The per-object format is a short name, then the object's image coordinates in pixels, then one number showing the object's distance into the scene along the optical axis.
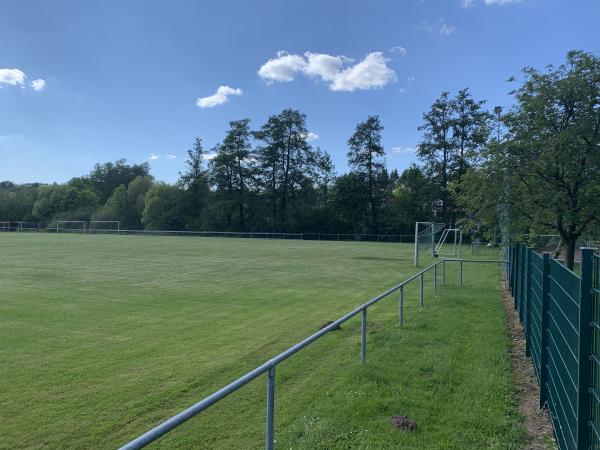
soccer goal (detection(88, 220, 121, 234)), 87.03
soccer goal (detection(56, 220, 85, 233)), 88.94
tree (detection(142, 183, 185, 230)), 89.06
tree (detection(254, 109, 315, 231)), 83.06
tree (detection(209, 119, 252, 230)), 85.06
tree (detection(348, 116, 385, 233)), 77.62
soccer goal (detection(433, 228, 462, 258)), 32.57
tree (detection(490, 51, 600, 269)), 10.55
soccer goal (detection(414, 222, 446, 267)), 31.37
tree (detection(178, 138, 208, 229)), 88.94
